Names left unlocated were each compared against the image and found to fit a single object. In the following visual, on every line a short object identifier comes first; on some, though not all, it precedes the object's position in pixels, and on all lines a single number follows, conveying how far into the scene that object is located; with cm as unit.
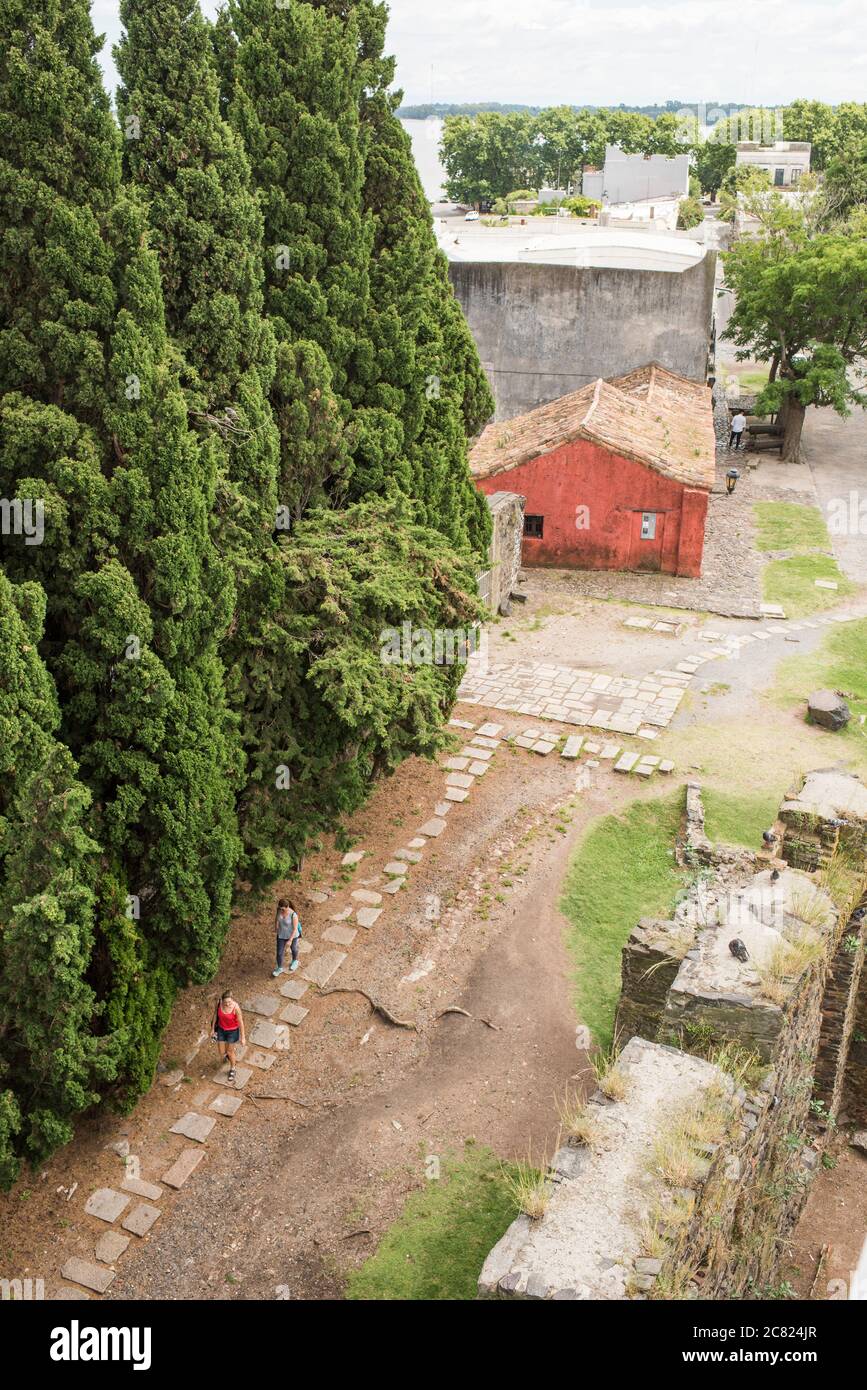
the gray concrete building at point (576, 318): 3509
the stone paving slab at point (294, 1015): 1506
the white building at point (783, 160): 9912
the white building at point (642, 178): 8712
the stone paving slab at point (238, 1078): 1398
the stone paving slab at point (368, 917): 1698
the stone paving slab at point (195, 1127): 1320
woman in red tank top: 1383
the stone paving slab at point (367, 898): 1742
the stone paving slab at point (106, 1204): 1216
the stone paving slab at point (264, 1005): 1520
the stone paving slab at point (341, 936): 1659
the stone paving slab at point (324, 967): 1583
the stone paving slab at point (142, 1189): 1240
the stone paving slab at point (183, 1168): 1256
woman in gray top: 1552
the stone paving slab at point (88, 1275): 1138
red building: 2936
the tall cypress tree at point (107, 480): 1228
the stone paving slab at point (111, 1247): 1169
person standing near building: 4131
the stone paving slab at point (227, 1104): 1362
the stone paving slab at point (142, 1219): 1202
